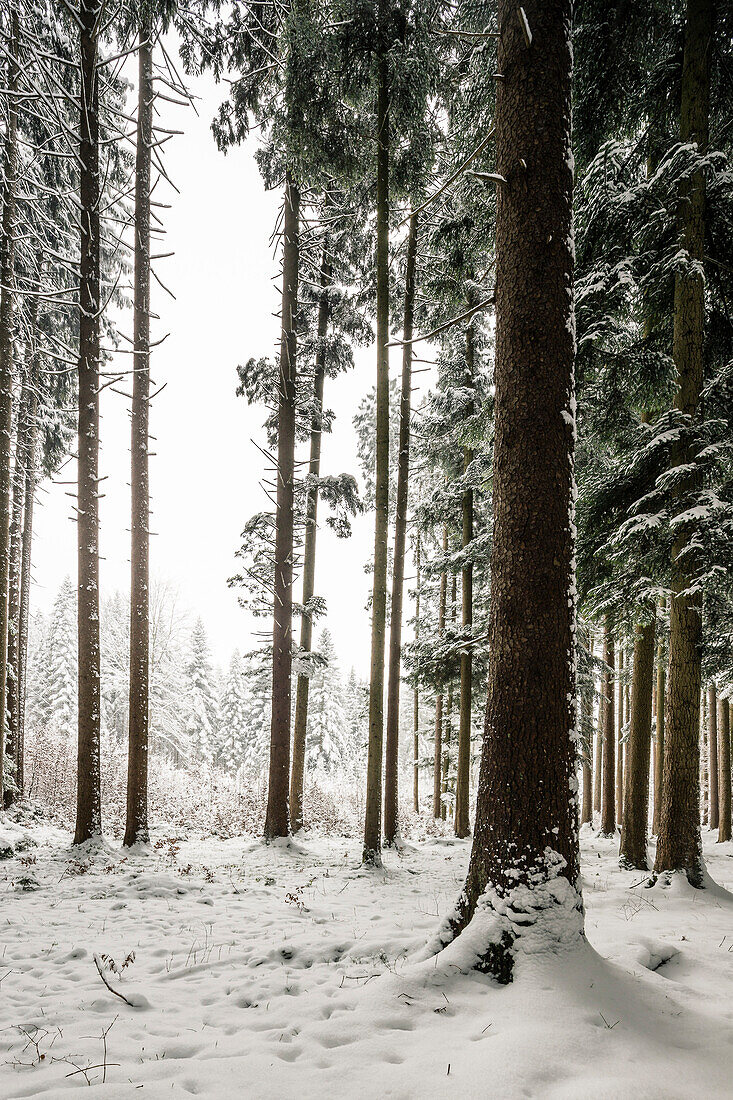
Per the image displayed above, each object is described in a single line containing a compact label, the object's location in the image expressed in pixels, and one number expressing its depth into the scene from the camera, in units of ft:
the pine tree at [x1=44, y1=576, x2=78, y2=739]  116.16
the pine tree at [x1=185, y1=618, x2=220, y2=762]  136.61
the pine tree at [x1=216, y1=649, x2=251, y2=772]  137.90
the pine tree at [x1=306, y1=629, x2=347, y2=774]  118.21
